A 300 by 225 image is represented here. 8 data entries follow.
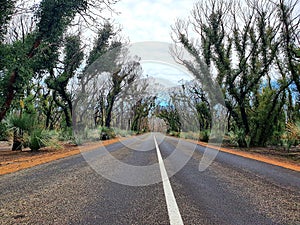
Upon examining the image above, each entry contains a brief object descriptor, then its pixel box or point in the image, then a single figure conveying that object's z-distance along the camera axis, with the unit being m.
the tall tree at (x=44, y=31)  9.05
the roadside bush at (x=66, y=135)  18.11
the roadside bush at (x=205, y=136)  25.41
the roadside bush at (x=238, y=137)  17.89
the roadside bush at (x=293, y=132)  10.13
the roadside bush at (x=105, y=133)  23.81
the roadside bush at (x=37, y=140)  11.27
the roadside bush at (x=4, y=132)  9.68
